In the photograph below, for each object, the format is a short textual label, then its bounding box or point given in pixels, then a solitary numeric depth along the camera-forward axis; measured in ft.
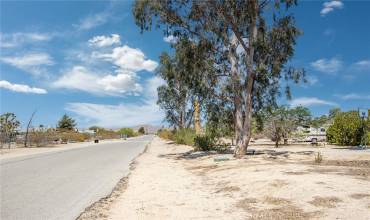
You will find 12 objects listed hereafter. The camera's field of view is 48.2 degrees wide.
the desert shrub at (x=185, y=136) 142.72
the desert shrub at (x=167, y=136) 247.09
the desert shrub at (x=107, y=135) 392.68
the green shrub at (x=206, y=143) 106.01
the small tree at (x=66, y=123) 390.62
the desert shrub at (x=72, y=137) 242.60
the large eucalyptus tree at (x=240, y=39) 77.56
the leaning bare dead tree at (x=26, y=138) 170.93
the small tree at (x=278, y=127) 138.59
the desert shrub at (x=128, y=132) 514.35
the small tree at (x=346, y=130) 119.75
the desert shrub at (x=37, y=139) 182.65
